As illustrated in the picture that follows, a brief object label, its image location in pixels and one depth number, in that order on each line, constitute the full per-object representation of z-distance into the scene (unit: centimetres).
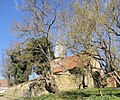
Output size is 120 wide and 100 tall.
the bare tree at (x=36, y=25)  1300
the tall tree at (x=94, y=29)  642
